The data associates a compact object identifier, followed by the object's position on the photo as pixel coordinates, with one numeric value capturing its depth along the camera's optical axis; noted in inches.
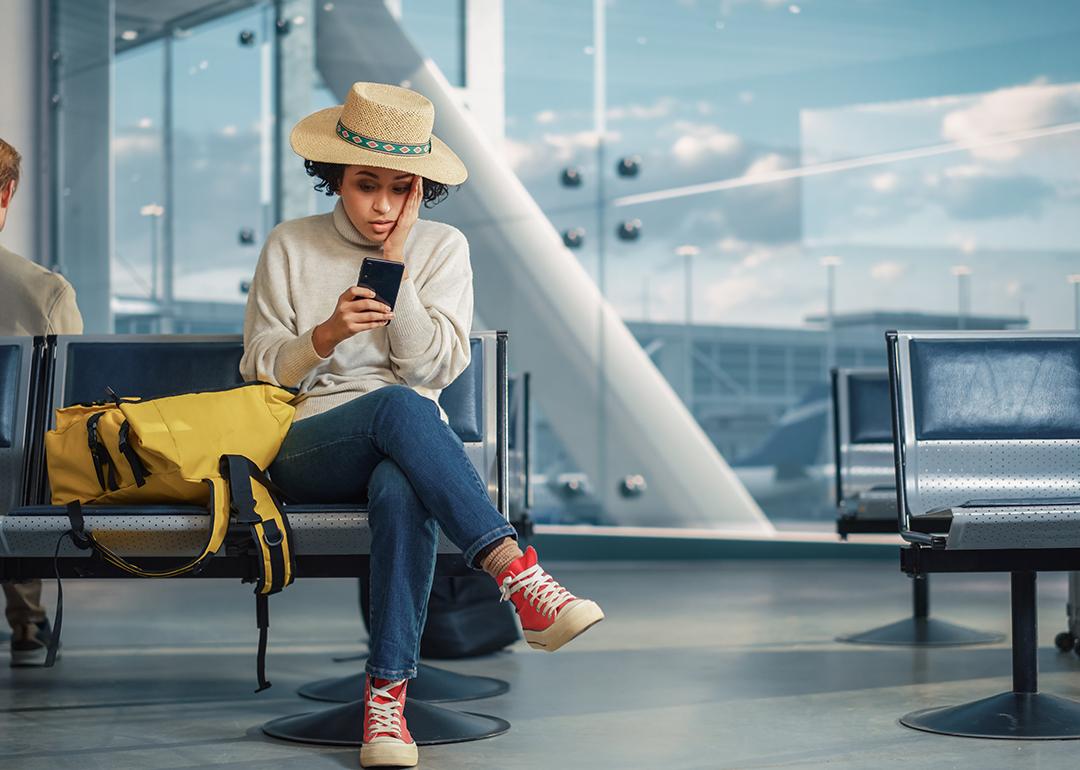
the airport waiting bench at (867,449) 188.2
